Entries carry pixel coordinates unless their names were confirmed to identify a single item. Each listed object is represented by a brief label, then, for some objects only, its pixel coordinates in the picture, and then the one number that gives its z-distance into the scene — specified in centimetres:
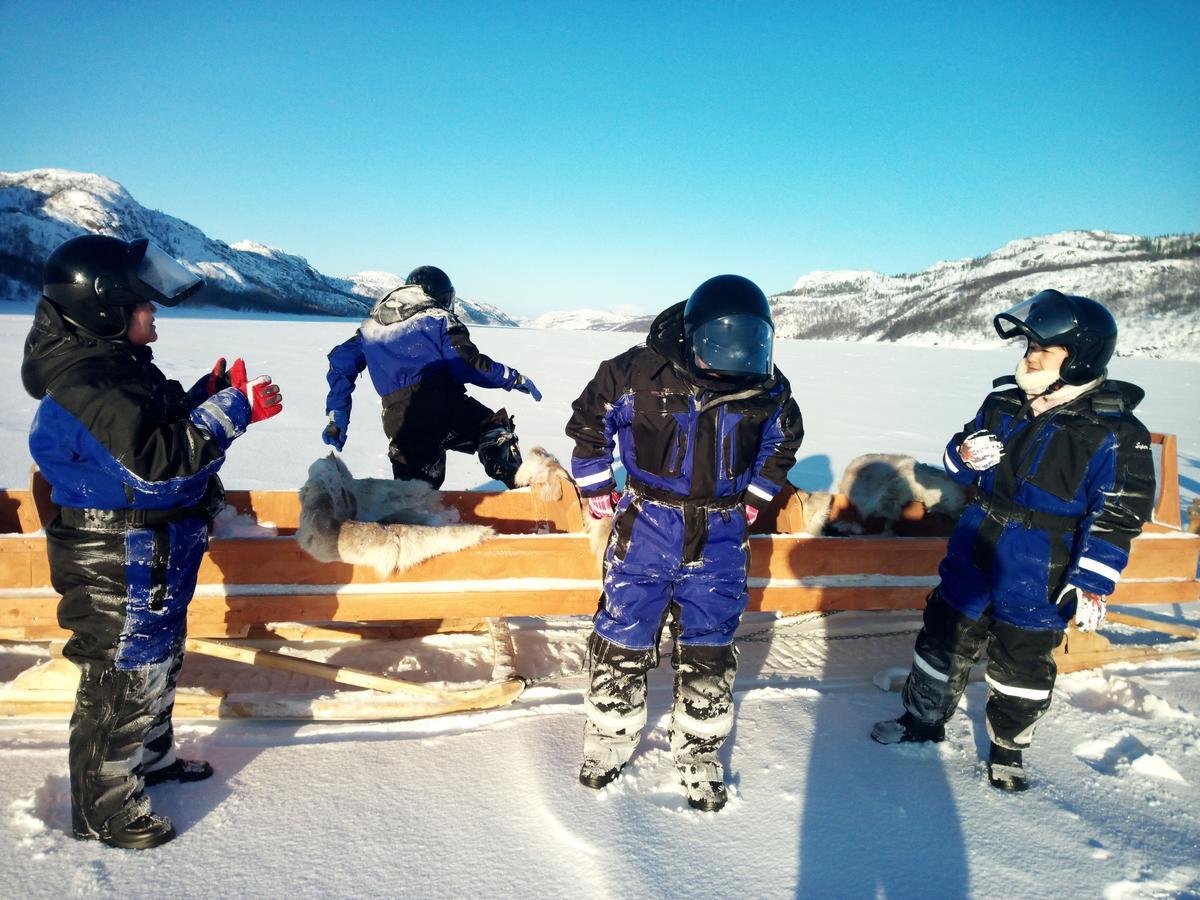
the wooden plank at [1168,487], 398
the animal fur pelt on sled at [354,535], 273
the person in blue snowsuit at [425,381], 417
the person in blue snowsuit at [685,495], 220
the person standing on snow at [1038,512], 235
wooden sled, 273
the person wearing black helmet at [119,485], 185
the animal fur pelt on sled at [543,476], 363
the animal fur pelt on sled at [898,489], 379
